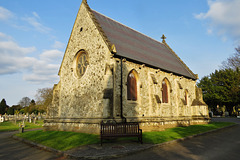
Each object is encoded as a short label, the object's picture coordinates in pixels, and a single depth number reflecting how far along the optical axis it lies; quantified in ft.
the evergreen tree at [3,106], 268.82
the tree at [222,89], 153.97
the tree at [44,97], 162.20
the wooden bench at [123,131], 32.14
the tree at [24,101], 366.02
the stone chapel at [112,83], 45.09
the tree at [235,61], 96.09
